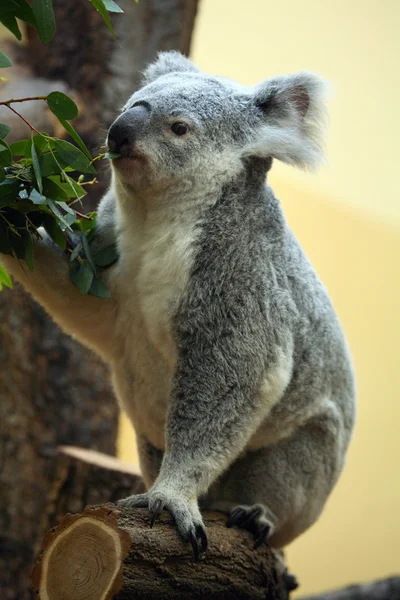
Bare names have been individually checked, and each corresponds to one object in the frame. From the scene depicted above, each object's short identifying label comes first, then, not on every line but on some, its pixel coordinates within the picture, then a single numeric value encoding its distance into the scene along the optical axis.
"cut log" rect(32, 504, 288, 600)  3.82
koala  4.86
